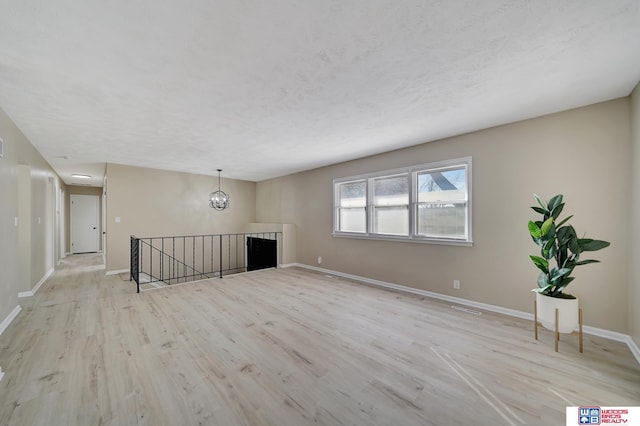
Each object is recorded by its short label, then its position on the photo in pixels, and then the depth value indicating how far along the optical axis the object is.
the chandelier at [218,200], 6.76
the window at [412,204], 3.72
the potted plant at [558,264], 2.31
